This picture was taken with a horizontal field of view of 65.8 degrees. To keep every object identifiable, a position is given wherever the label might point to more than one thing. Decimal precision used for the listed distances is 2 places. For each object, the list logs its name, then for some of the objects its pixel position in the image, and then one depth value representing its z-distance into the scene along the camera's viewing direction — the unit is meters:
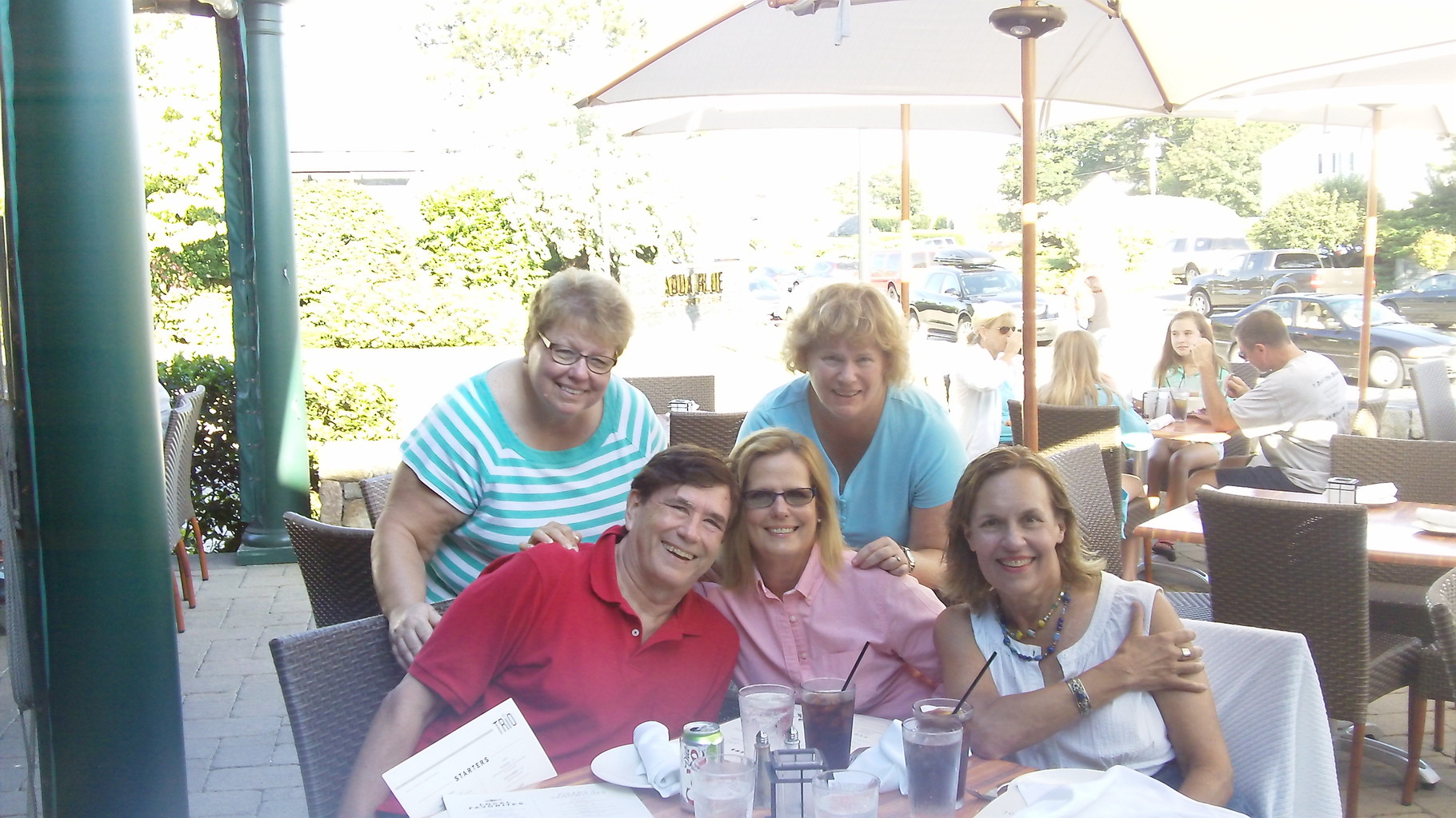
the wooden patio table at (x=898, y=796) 1.65
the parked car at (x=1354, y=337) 13.48
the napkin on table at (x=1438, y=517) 3.62
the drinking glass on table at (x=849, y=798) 1.50
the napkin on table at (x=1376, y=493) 4.00
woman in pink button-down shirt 2.20
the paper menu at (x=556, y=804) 1.65
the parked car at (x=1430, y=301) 16.41
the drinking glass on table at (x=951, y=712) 1.67
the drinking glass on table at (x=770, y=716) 1.79
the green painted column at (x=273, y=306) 5.54
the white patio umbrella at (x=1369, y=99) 5.50
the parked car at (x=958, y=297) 18.12
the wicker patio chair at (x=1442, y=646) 2.80
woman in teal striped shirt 2.40
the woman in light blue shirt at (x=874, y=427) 2.61
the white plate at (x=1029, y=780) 1.64
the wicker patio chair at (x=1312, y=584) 2.90
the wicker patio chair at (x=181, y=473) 4.77
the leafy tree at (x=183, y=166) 12.94
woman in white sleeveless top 1.91
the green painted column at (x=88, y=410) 2.30
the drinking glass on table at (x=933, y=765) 1.60
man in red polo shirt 1.93
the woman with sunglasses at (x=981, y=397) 5.24
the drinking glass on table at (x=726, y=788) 1.55
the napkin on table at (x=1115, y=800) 1.53
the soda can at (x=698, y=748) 1.62
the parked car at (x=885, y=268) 22.92
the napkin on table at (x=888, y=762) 1.72
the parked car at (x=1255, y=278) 20.28
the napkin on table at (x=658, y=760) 1.69
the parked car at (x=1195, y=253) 27.55
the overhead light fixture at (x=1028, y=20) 3.31
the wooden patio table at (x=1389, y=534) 3.35
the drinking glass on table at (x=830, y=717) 1.76
